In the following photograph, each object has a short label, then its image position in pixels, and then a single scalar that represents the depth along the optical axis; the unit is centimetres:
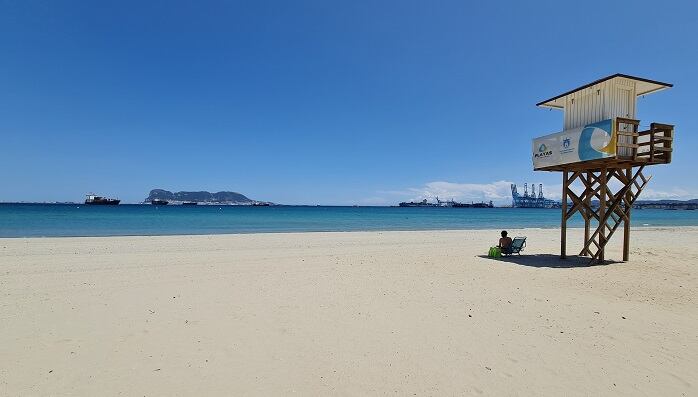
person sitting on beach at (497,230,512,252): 1348
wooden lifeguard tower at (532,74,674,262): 1119
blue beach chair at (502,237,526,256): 1354
